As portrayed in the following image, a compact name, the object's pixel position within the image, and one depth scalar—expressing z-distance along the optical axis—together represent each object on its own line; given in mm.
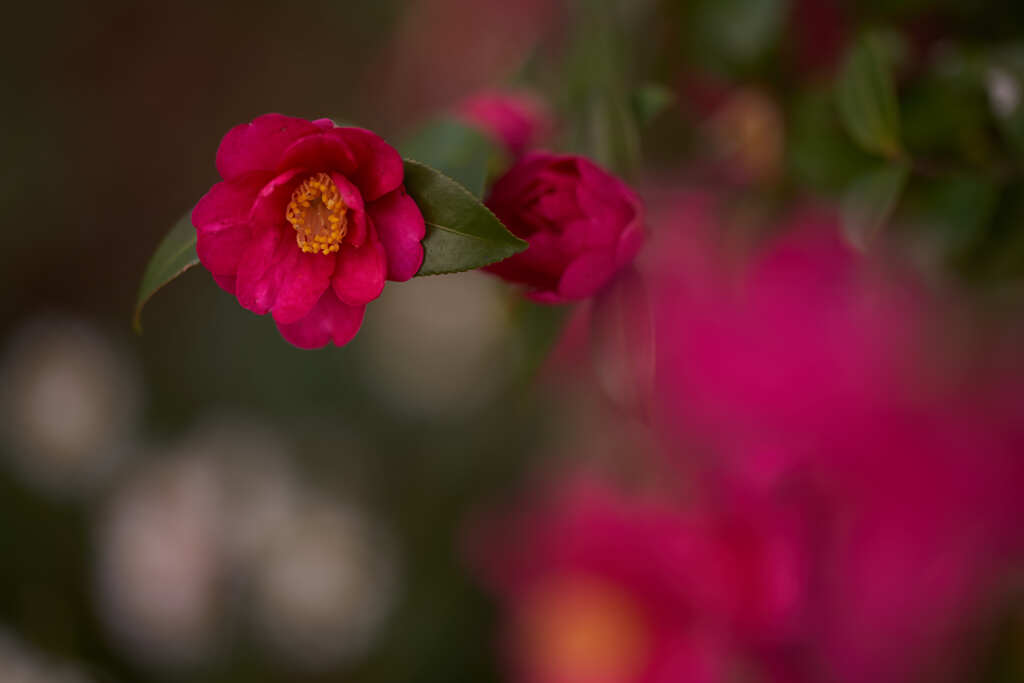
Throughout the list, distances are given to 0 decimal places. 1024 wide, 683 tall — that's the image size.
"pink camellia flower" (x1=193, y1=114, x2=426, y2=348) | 1100
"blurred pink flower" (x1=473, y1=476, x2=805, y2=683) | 1317
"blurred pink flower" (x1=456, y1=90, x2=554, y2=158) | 1220
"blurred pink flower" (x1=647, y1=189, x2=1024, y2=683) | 1374
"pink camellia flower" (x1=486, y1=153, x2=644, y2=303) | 1118
